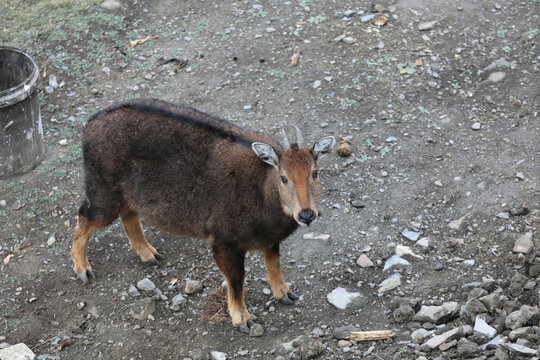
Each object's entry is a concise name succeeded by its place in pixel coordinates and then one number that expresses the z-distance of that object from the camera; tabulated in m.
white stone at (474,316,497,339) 13.28
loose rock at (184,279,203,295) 16.78
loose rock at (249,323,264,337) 15.38
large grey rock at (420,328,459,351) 13.30
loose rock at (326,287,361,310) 15.71
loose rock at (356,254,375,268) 16.81
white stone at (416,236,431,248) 17.23
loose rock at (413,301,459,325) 14.17
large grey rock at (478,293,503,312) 14.03
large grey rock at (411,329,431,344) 13.72
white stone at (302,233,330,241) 17.83
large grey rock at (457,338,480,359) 12.83
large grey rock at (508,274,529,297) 14.50
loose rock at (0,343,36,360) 14.90
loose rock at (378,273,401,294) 15.86
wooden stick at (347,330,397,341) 14.16
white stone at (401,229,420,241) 17.47
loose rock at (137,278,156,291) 17.00
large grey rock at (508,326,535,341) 12.77
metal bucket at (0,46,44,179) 19.84
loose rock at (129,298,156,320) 16.08
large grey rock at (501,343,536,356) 12.19
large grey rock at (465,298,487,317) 14.06
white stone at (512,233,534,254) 15.81
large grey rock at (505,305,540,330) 13.13
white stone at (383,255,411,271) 16.58
